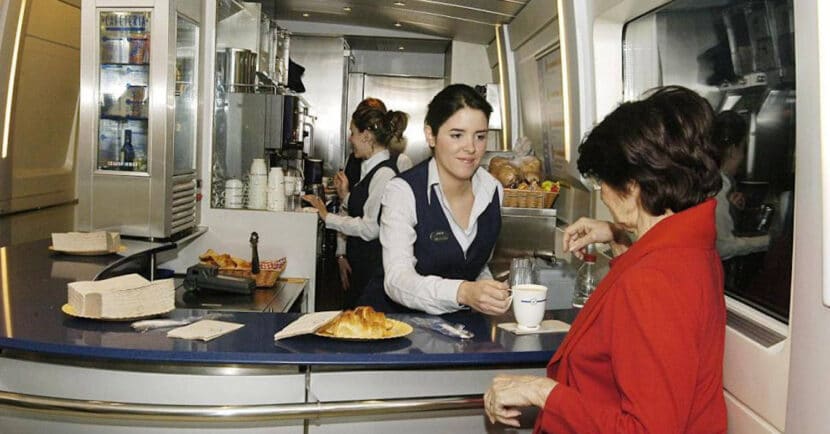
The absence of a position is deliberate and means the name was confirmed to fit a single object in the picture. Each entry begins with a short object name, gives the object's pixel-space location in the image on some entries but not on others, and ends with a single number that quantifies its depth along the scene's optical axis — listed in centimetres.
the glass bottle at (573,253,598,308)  361
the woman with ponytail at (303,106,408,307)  488
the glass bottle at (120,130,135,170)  482
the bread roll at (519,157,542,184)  487
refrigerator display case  470
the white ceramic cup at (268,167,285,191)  550
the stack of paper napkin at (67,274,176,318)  258
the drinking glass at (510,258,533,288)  283
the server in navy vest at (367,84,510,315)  308
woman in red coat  169
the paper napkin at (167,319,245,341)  246
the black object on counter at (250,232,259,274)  475
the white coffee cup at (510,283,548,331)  257
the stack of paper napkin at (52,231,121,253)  405
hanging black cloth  848
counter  231
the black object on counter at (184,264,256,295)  414
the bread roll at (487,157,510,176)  497
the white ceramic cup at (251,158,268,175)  553
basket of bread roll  475
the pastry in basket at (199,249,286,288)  487
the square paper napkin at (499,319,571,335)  266
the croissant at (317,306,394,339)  247
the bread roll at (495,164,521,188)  483
